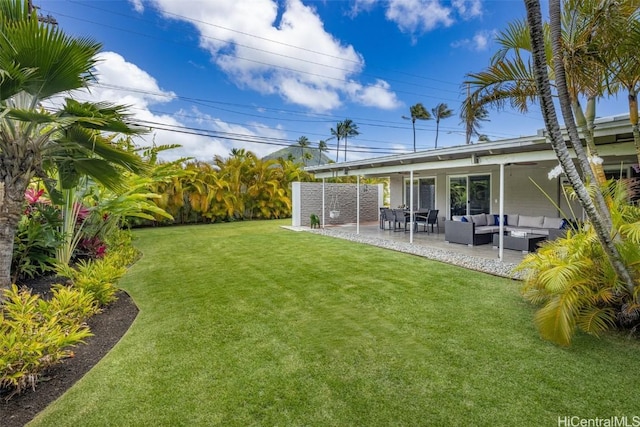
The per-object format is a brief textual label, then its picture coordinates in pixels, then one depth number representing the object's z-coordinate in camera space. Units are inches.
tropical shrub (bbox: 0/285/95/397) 113.4
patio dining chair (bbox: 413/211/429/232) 516.6
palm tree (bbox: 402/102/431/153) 1512.1
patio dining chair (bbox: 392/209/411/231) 501.4
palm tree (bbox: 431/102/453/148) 1509.6
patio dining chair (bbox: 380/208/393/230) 531.8
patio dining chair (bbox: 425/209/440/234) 499.5
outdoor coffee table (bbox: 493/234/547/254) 349.4
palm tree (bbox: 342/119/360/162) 1704.0
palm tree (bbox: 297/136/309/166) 1910.7
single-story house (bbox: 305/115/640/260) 270.2
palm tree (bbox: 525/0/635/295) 119.9
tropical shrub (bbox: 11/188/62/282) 212.1
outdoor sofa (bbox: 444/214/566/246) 392.4
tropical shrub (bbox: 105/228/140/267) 304.4
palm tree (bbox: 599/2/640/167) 154.9
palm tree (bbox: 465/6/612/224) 187.3
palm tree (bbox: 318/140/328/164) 1770.4
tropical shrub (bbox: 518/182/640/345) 147.7
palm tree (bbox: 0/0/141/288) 124.2
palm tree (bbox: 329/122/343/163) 1717.5
